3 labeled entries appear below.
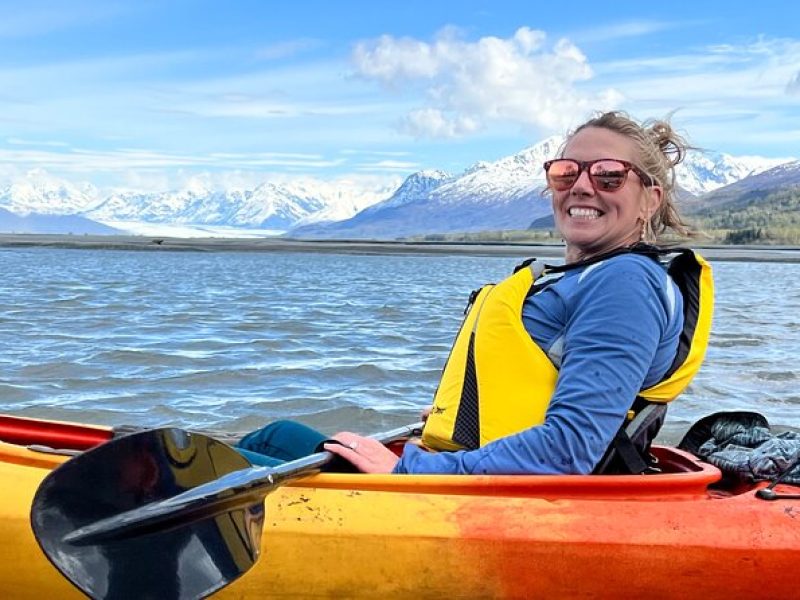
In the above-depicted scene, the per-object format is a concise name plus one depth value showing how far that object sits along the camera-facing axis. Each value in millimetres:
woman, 2648
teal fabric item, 3273
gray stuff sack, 3146
